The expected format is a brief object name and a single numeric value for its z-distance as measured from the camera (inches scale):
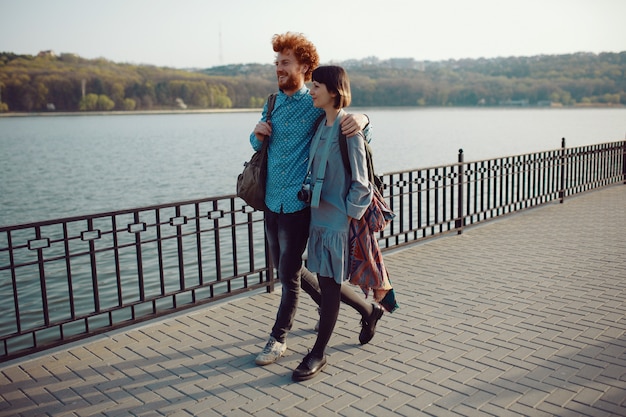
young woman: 146.7
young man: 153.9
